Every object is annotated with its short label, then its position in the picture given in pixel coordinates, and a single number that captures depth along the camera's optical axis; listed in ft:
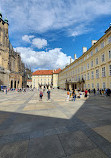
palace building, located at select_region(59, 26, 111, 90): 66.49
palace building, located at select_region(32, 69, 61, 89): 247.21
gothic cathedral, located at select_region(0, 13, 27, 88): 150.45
